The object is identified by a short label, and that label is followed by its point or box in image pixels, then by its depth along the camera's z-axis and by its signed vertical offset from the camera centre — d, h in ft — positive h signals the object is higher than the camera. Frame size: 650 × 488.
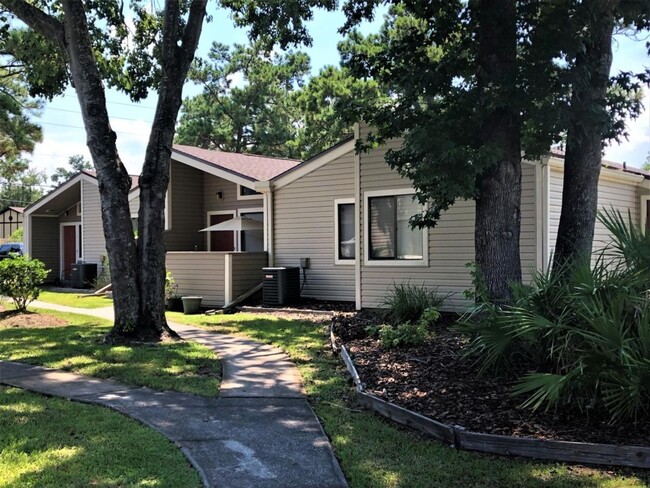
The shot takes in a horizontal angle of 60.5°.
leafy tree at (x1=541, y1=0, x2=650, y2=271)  21.02 +5.96
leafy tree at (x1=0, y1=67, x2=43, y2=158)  66.37 +16.63
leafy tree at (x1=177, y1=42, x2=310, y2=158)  121.70 +30.58
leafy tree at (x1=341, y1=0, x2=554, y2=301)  20.84 +5.17
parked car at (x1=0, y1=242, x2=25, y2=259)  93.51 +0.67
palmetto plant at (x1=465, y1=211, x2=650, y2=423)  14.12 -2.48
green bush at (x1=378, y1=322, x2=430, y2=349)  24.70 -3.93
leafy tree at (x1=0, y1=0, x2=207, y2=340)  28.76 +4.86
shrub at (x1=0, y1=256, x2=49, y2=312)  41.14 -2.07
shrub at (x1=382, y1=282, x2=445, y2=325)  31.30 -3.27
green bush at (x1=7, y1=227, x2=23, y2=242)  116.47 +3.12
